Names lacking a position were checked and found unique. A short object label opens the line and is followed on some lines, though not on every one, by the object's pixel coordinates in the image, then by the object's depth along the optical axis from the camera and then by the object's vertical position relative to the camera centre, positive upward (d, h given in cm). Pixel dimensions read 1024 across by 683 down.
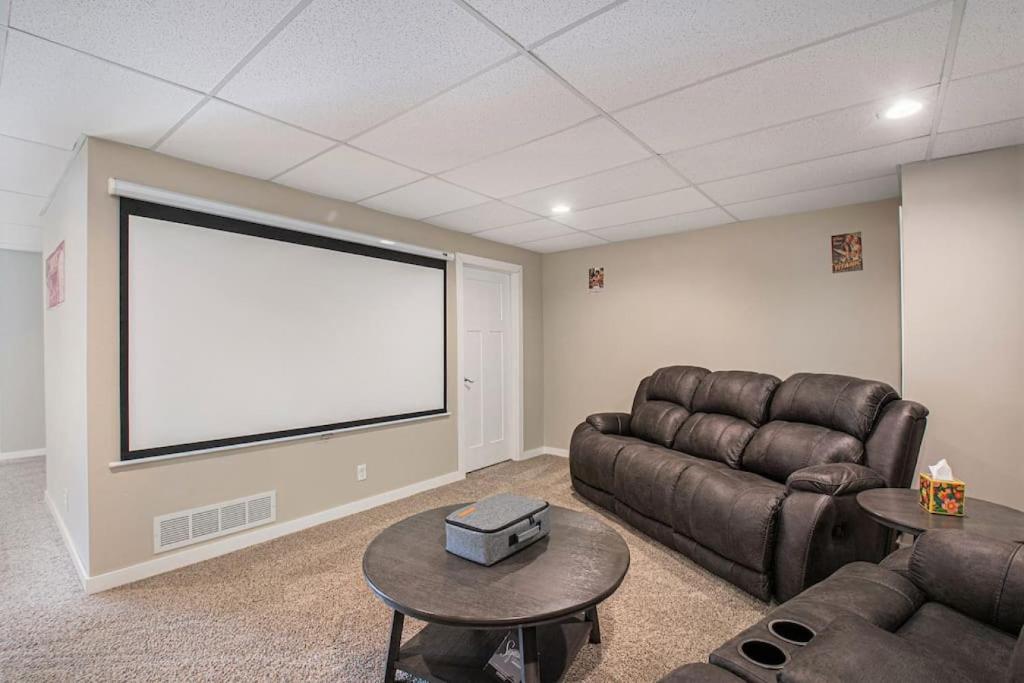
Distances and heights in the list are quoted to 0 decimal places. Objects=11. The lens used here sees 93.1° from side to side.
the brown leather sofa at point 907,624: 103 -80
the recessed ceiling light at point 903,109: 216 +104
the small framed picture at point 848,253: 369 +66
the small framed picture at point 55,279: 302 +45
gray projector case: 172 -68
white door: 487 -25
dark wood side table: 183 -72
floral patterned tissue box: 196 -65
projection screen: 270 +5
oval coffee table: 146 -79
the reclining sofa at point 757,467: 228 -77
